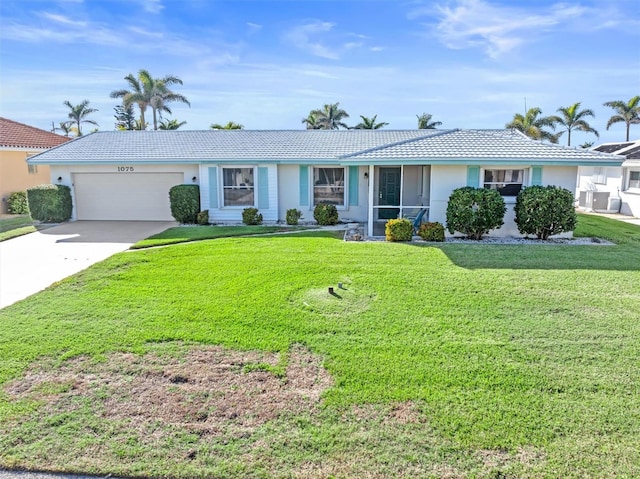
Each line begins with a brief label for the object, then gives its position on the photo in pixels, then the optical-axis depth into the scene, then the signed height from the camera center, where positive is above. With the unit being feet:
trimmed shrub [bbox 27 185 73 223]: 54.90 -1.85
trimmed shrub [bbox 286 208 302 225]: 52.05 -3.37
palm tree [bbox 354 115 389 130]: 136.15 +20.62
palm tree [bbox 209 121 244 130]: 115.03 +16.91
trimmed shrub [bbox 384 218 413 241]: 39.99 -3.89
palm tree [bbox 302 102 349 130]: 145.38 +24.52
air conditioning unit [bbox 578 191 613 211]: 70.28 -2.02
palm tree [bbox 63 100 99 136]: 156.56 +27.89
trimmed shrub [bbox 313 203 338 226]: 51.19 -3.18
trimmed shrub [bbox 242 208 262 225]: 52.34 -3.41
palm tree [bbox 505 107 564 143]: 126.73 +19.51
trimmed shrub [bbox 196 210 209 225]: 52.95 -3.60
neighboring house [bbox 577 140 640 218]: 65.86 +0.14
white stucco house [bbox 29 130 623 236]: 42.91 +1.99
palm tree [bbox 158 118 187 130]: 130.72 +19.56
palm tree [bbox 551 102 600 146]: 128.36 +20.79
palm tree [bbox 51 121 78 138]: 161.52 +23.48
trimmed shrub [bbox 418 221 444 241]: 40.06 -4.08
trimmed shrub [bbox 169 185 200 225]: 53.42 -1.71
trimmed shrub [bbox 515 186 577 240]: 39.78 -2.13
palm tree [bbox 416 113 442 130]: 136.26 +20.90
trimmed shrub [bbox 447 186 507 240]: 39.88 -2.13
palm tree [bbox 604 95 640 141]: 122.83 +22.30
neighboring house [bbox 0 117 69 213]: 66.54 +4.86
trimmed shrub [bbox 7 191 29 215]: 65.57 -2.36
